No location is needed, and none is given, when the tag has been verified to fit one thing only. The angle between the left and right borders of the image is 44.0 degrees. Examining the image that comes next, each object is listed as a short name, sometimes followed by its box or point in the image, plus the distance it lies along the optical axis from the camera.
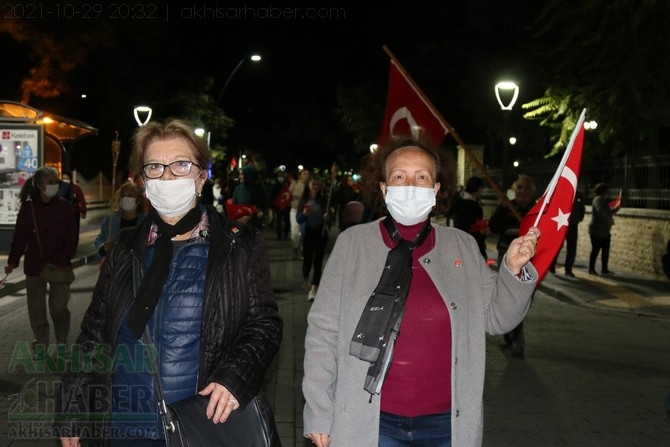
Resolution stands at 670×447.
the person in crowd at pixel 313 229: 12.89
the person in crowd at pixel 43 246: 8.03
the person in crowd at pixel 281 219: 22.48
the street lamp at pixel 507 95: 16.75
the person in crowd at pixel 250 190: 14.64
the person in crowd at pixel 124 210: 7.42
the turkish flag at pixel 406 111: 9.18
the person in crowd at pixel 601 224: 16.15
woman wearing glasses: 2.87
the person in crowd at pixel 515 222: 8.70
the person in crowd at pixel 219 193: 25.50
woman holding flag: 3.01
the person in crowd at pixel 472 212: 9.57
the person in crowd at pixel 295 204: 17.55
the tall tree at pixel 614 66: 15.00
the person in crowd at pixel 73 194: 16.56
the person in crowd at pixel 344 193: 17.09
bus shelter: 16.86
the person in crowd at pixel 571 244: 15.81
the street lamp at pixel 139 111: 25.36
